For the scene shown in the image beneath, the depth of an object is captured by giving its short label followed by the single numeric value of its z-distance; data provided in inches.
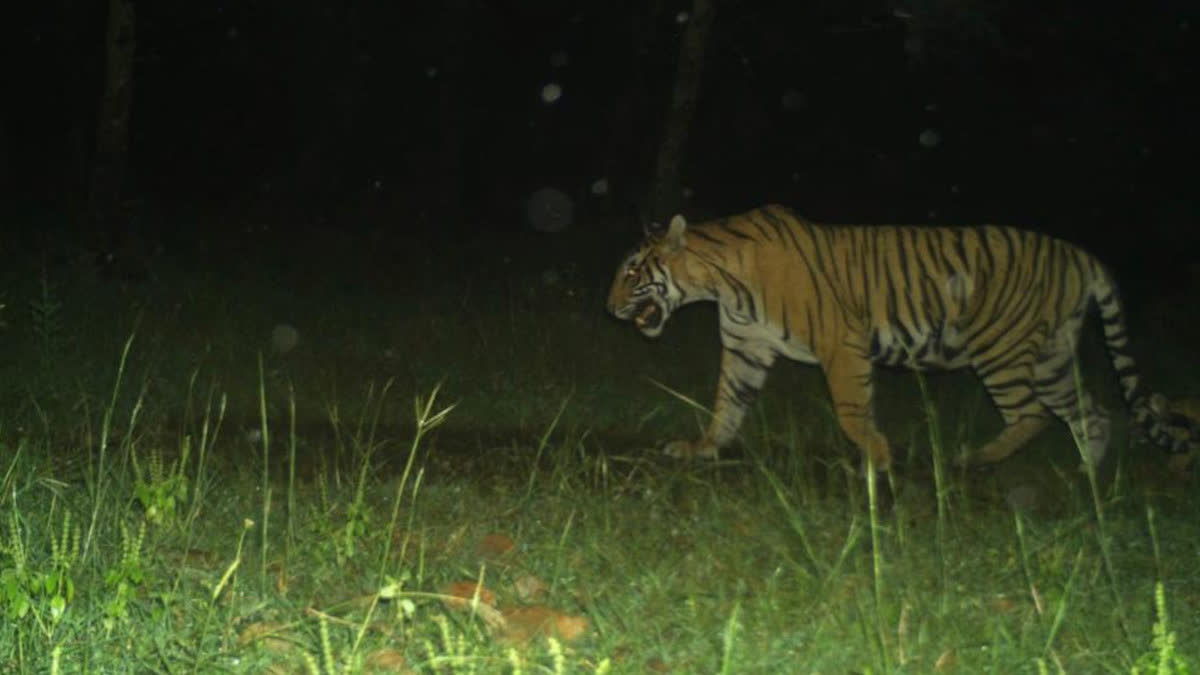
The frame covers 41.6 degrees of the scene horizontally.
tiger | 299.1
